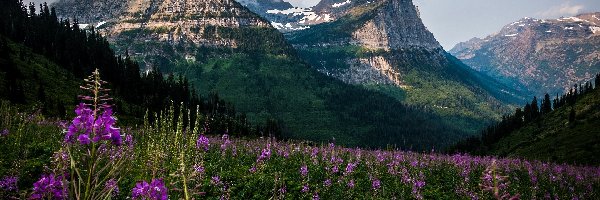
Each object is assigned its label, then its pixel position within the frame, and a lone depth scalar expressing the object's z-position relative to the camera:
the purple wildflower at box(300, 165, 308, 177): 14.69
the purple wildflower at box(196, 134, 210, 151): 12.44
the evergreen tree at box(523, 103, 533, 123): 133.62
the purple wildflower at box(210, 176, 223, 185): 11.70
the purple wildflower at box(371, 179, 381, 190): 14.16
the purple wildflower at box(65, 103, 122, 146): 3.35
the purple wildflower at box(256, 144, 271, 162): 16.47
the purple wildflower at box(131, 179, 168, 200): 3.77
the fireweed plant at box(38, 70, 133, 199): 3.31
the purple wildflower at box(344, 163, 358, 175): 15.45
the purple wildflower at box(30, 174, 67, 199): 3.62
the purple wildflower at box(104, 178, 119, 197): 3.19
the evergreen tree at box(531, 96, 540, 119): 132.85
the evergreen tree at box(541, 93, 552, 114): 133.54
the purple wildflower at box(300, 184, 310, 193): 12.38
